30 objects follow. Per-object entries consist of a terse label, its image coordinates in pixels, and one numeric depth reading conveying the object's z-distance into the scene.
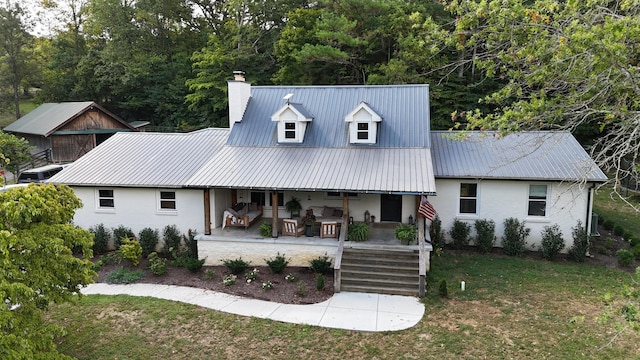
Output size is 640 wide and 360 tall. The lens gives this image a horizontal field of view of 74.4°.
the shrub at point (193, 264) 14.30
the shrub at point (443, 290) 12.22
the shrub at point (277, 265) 13.98
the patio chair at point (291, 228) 15.13
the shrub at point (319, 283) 12.80
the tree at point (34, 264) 6.84
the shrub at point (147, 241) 15.92
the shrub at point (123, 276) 13.75
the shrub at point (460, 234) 16.14
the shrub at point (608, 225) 18.94
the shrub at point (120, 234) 16.44
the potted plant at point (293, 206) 17.17
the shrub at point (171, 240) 16.03
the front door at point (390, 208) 16.78
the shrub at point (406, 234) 14.14
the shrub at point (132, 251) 14.65
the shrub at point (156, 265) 14.05
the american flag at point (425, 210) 13.98
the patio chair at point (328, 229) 15.05
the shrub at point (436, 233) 16.34
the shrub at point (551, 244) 15.23
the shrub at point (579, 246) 15.11
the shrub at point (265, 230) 15.03
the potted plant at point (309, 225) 15.21
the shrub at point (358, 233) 14.58
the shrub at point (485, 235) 15.88
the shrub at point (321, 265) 13.80
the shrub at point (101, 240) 16.30
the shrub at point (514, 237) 15.65
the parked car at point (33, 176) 24.70
